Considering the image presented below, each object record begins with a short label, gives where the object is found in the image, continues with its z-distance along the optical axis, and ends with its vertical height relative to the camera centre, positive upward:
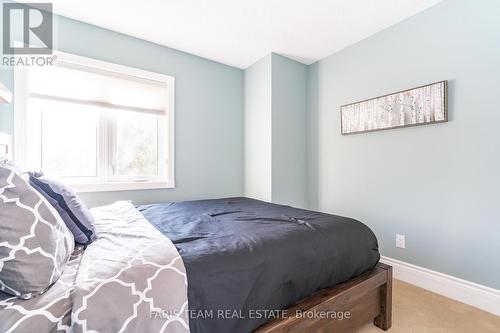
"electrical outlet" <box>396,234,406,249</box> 2.18 -0.71
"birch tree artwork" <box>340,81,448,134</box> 1.93 +0.54
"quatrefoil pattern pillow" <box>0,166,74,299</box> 0.66 -0.23
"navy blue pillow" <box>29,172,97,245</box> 1.04 -0.19
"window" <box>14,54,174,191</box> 2.14 +0.44
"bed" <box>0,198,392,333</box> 0.69 -0.42
